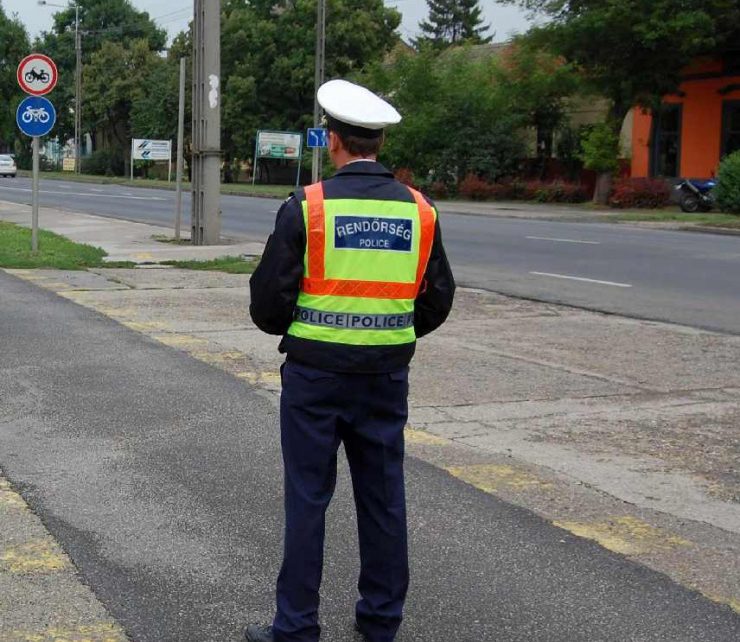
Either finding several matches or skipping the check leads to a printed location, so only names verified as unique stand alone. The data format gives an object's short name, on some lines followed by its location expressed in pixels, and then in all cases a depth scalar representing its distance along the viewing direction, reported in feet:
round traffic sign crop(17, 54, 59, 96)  56.29
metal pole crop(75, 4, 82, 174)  238.27
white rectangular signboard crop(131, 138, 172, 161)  209.26
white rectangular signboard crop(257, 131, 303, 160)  181.06
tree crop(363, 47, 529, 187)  144.25
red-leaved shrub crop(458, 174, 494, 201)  140.30
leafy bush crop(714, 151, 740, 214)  104.09
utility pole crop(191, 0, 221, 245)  62.95
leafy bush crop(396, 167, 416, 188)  144.46
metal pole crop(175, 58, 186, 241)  67.15
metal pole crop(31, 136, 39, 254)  54.80
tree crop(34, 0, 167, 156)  305.53
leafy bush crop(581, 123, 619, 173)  122.42
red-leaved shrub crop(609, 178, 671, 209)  120.16
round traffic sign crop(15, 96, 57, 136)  56.65
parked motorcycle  110.52
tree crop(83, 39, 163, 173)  258.37
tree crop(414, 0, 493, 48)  366.84
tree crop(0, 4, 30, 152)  289.53
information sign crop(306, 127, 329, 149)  102.83
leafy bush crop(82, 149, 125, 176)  265.13
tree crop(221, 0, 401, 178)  207.72
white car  225.97
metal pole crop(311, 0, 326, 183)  109.81
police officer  11.72
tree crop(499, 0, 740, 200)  109.70
